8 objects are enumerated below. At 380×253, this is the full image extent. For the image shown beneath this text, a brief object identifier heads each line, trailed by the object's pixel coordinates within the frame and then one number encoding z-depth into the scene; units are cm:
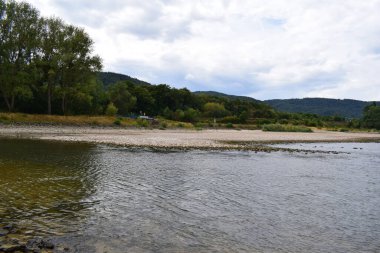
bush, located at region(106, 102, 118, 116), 9112
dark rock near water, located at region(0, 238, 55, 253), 780
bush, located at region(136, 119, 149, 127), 7945
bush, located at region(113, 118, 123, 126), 7546
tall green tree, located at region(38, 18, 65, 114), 7000
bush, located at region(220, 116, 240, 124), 12654
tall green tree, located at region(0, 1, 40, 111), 6469
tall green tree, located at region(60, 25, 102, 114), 7175
